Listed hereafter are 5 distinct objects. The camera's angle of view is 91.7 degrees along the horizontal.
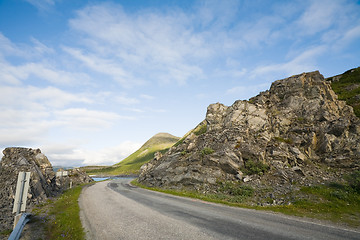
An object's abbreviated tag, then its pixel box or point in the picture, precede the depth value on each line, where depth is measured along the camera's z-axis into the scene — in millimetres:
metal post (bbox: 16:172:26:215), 8312
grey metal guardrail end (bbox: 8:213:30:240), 6018
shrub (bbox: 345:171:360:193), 15836
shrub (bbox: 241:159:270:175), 23031
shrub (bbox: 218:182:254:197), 19238
